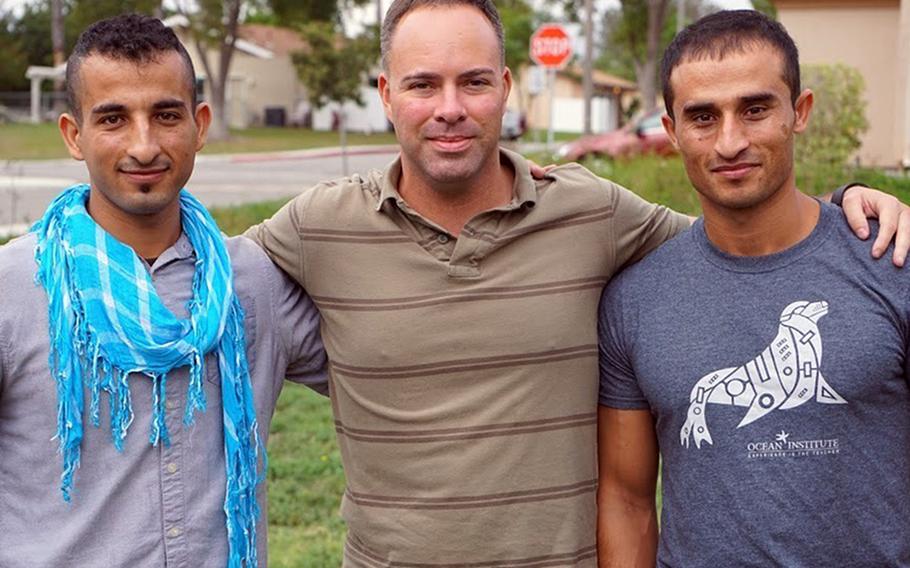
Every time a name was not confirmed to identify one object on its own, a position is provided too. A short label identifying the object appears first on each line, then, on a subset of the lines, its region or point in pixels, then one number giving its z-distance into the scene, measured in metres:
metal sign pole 18.42
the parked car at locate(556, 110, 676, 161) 17.80
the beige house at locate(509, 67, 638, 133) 59.41
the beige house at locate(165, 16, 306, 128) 54.53
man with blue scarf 2.83
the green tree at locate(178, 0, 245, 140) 39.62
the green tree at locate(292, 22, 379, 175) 27.75
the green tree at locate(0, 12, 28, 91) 51.69
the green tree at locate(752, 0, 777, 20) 39.94
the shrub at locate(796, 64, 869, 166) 11.66
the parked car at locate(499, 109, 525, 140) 40.33
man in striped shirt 3.13
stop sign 20.05
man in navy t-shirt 2.79
